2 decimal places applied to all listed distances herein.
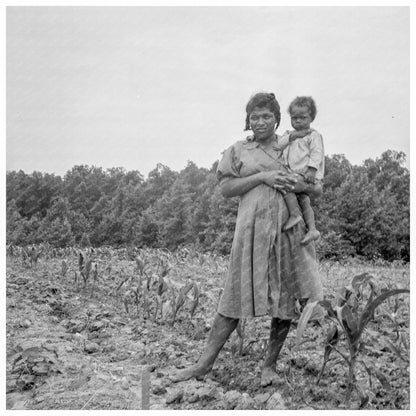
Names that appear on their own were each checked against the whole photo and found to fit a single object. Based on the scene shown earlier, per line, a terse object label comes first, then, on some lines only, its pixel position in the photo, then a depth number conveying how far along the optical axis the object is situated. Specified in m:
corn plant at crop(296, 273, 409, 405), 2.14
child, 2.44
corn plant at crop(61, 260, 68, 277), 6.10
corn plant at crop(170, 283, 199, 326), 3.70
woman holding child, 2.47
